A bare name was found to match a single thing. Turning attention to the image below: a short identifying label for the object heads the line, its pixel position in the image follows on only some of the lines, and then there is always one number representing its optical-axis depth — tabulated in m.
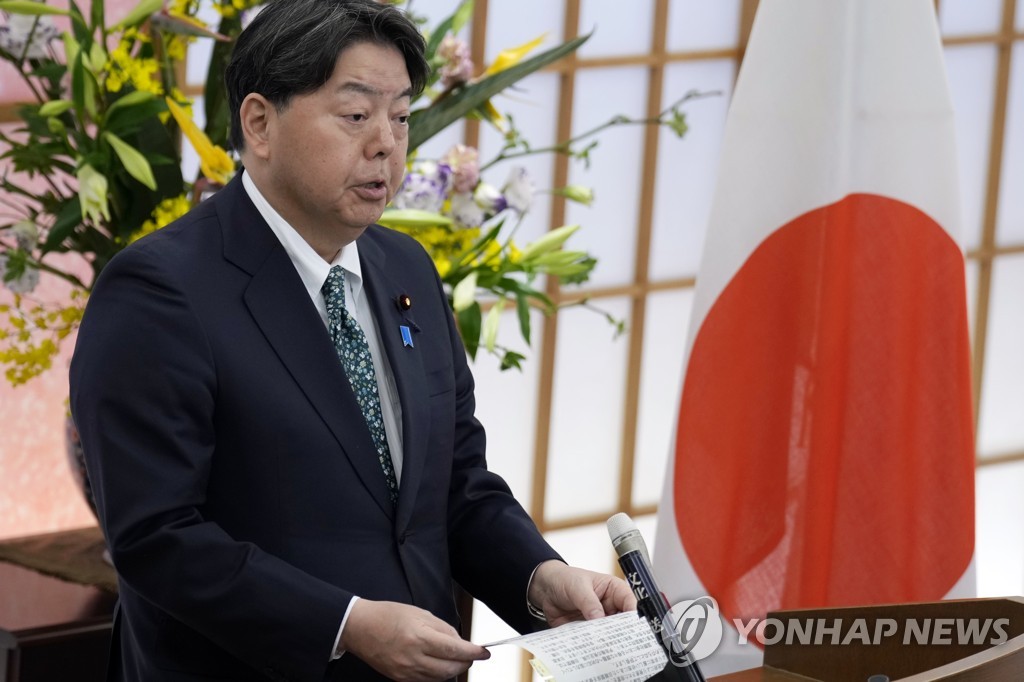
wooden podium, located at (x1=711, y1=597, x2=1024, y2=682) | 9.65
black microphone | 9.47
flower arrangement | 10.14
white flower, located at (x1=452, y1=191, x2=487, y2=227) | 10.36
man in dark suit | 9.59
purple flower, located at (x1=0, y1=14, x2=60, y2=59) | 10.16
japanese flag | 10.53
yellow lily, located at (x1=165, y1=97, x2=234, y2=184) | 10.11
